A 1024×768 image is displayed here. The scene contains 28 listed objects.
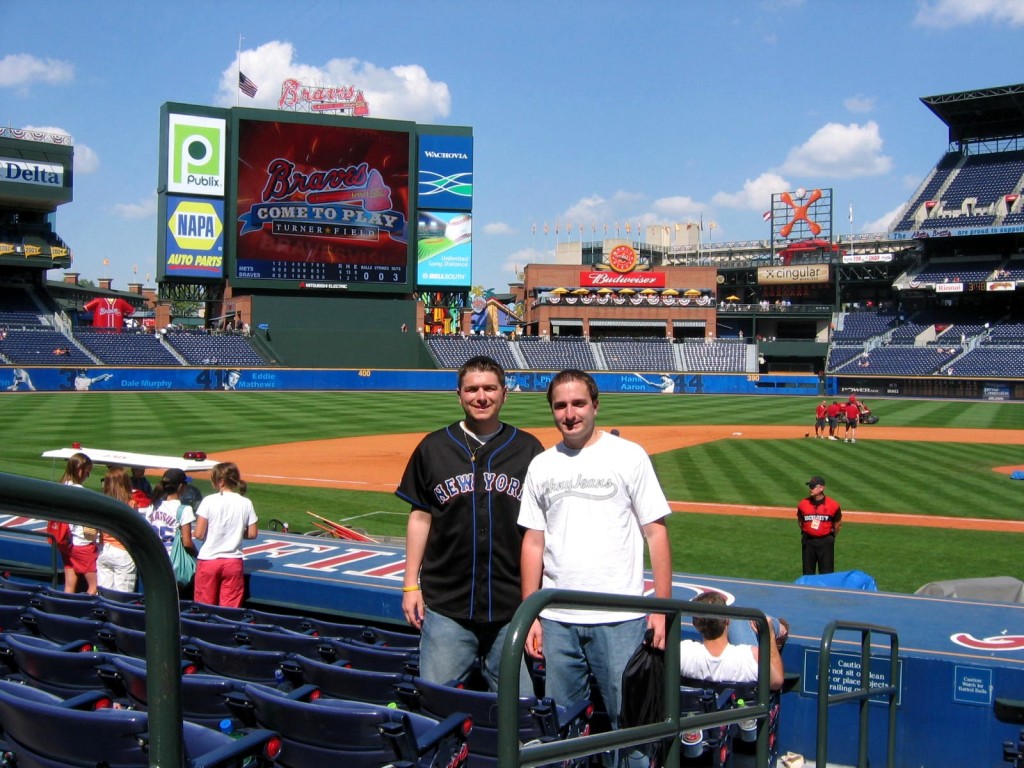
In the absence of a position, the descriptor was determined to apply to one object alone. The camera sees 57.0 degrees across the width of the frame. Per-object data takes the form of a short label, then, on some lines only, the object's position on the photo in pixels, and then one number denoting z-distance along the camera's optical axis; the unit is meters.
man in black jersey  4.41
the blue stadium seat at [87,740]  2.75
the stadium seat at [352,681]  3.97
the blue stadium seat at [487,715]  3.54
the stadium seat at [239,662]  4.33
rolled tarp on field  8.25
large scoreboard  55.75
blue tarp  8.28
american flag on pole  58.59
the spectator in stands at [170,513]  7.58
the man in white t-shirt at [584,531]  4.01
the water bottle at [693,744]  4.04
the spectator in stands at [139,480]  10.02
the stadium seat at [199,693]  3.59
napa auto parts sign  55.62
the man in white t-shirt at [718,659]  4.64
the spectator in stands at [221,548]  7.25
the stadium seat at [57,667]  3.88
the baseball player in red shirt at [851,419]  30.33
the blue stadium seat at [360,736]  3.23
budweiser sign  78.06
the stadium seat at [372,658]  4.70
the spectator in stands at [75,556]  7.91
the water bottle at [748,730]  4.20
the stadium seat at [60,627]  5.08
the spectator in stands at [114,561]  7.48
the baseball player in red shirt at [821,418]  31.47
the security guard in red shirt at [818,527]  11.16
